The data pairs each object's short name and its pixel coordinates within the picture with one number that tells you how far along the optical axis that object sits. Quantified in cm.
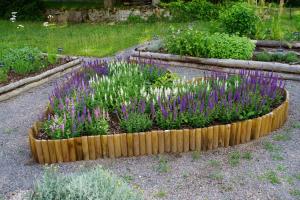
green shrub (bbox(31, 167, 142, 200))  320
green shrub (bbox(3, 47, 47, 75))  841
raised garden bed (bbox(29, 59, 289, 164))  507
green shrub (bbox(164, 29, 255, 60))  856
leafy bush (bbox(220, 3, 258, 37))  973
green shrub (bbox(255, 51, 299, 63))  820
